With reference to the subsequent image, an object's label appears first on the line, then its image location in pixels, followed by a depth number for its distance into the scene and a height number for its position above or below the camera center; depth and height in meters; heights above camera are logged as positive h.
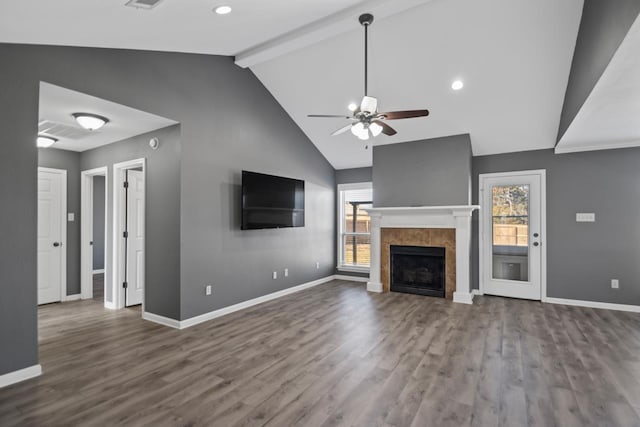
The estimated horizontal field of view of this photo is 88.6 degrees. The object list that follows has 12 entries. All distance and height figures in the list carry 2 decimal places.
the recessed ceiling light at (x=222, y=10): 2.77 +1.76
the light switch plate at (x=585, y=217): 5.04 -0.04
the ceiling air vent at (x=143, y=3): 2.17 +1.41
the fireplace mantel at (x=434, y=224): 5.30 -0.18
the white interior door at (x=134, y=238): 5.00 -0.38
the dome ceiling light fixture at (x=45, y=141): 4.47 +1.00
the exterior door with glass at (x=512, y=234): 5.44 -0.33
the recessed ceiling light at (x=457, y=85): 4.43 +1.76
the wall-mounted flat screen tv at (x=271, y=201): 4.69 +0.19
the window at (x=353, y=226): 7.18 -0.28
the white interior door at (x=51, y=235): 5.07 -0.34
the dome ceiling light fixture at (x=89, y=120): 3.61 +1.04
